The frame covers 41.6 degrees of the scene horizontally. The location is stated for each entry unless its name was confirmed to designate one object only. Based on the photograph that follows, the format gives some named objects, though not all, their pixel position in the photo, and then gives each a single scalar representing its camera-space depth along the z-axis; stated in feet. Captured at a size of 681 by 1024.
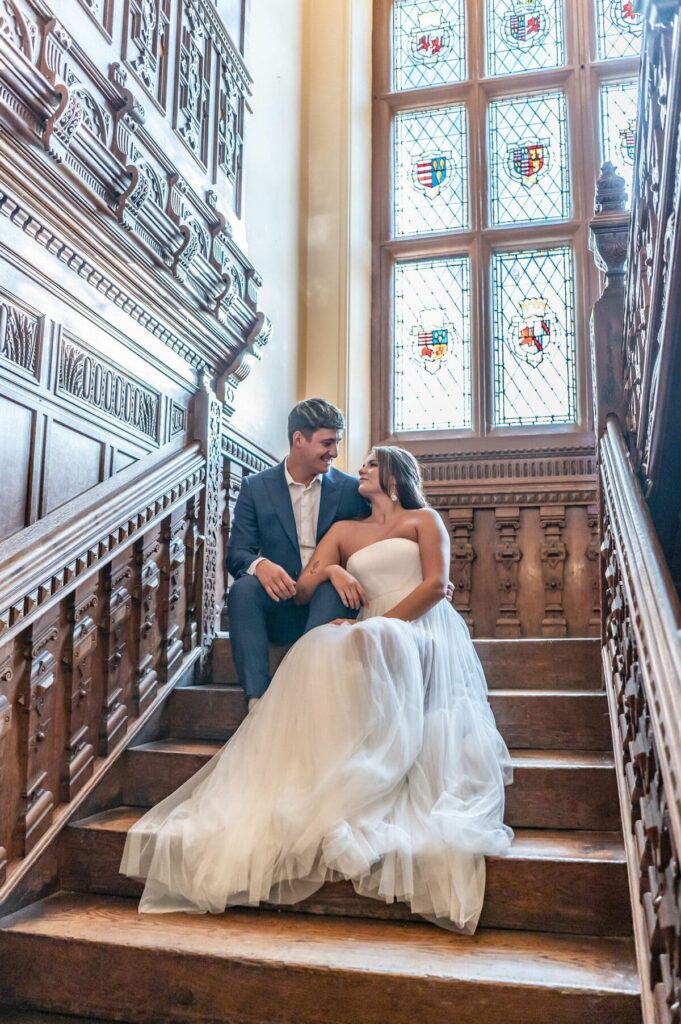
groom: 10.29
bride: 6.90
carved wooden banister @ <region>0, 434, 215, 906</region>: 7.55
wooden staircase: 5.91
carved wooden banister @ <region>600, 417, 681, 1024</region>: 4.91
